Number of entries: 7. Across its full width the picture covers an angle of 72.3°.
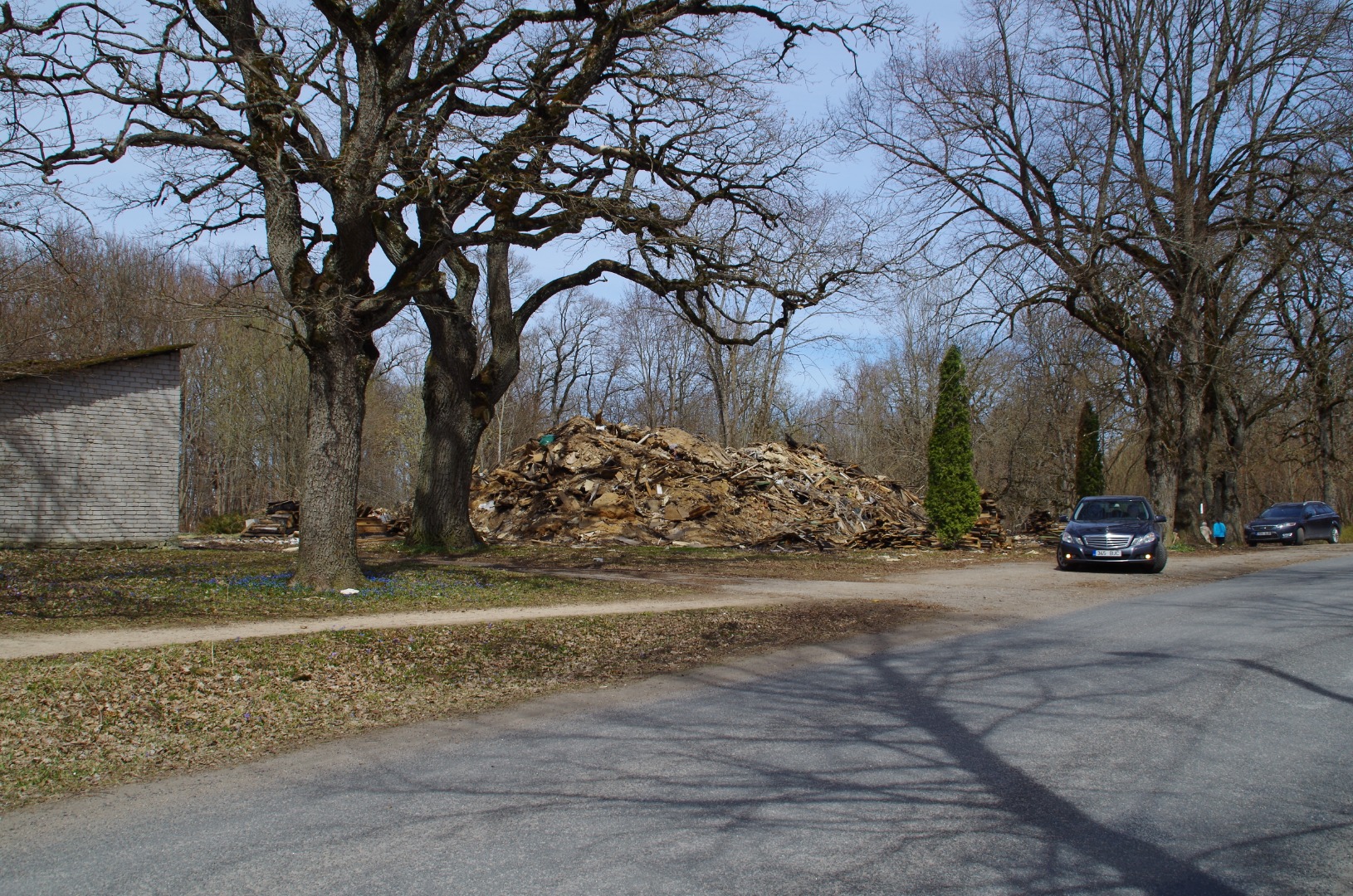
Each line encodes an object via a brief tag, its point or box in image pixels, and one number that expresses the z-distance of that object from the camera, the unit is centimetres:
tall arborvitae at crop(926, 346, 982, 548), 2578
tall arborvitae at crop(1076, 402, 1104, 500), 3669
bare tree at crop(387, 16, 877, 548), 1312
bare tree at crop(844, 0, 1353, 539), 2478
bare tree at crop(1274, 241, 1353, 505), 3052
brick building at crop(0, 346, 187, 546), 1967
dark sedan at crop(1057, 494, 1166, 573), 1844
